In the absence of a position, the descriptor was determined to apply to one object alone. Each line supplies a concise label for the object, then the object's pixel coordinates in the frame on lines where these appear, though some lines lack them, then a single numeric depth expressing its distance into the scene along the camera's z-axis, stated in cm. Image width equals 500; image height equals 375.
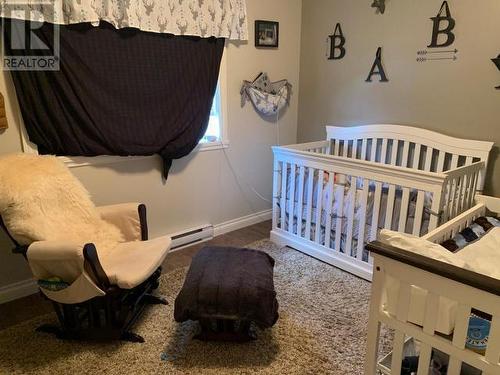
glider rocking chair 188
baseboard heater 330
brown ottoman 193
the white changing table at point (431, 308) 124
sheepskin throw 197
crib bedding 250
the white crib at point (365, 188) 240
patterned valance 227
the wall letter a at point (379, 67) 320
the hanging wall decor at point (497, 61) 256
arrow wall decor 277
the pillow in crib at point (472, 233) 204
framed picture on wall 346
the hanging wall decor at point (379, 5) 309
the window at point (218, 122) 331
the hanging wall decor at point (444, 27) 274
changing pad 135
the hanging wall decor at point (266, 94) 349
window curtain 240
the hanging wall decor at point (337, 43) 346
